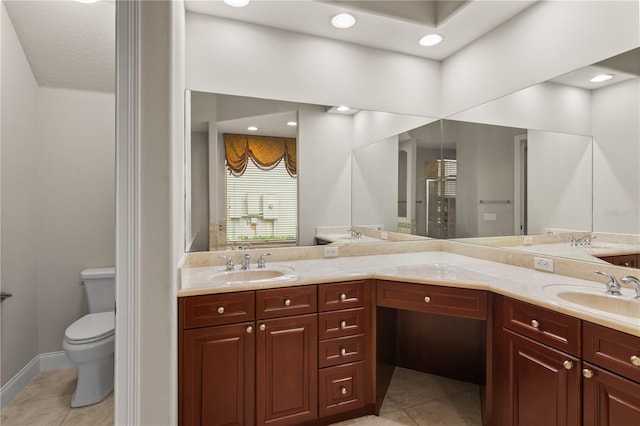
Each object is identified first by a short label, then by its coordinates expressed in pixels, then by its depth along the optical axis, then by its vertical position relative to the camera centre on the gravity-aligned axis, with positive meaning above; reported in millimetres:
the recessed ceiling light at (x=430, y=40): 2477 +1325
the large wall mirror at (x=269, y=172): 2162 +272
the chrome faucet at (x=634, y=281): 1433 -335
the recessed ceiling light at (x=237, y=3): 2049 +1331
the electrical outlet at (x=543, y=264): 1975 -352
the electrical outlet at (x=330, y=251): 2460 -327
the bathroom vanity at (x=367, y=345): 1276 -664
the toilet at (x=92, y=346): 1830 -786
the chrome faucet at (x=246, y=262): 2084 -346
